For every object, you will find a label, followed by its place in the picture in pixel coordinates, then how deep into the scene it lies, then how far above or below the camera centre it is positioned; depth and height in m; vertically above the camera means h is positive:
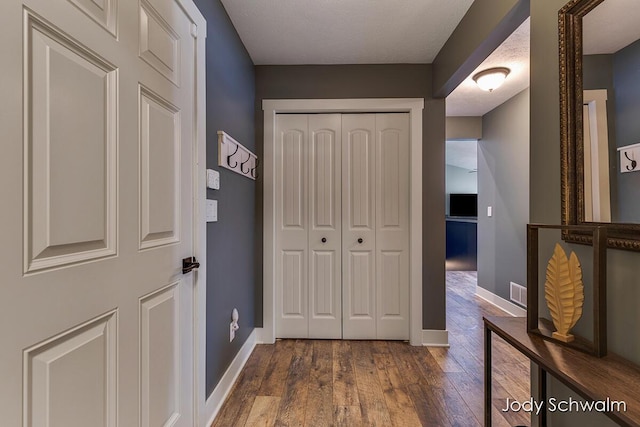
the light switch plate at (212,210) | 1.58 +0.03
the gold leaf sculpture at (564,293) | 0.97 -0.26
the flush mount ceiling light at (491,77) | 2.60 +1.23
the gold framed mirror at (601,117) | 0.88 +0.32
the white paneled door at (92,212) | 0.63 +0.01
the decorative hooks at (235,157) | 1.74 +0.40
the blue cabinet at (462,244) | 6.10 -0.62
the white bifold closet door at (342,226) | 2.63 -0.09
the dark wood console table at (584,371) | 0.70 -0.43
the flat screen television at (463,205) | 7.19 +0.26
